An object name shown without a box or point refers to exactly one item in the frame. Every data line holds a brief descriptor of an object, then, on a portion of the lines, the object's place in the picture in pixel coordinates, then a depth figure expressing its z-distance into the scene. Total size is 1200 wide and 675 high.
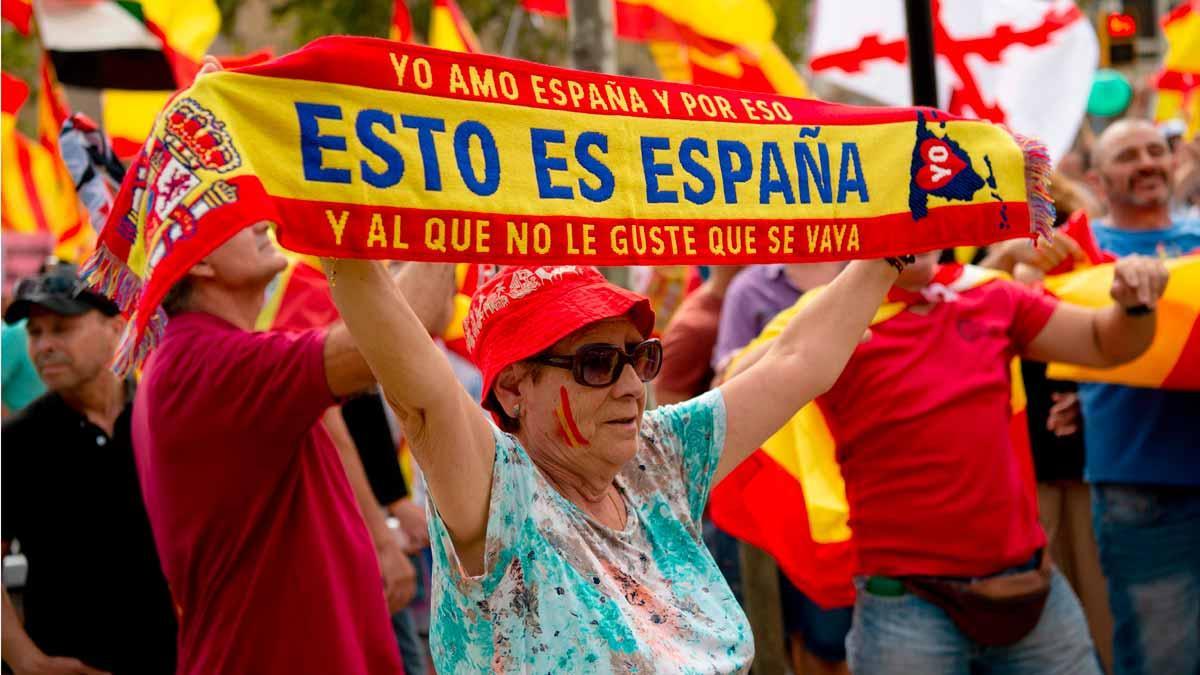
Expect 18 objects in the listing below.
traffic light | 14.03
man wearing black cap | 4.14
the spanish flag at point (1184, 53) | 8.09
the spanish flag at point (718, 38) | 7.37
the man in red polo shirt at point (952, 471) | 4.01
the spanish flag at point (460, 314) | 5.93
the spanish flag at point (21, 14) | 7.18
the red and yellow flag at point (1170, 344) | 4.77
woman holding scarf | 2.40
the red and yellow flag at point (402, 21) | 8.30
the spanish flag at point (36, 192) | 8.67
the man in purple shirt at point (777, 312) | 5.41
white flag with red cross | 7.08
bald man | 5.04
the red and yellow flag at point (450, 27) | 7.72
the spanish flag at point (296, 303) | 5.59
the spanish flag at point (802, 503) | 4.55
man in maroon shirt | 3.28
